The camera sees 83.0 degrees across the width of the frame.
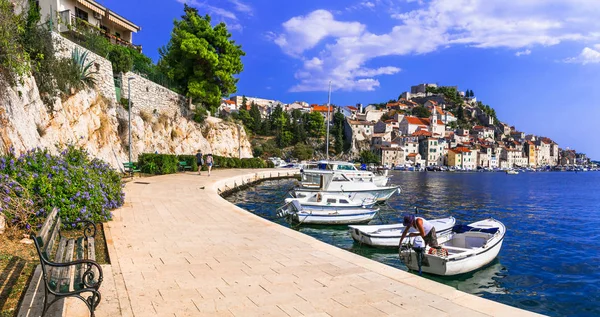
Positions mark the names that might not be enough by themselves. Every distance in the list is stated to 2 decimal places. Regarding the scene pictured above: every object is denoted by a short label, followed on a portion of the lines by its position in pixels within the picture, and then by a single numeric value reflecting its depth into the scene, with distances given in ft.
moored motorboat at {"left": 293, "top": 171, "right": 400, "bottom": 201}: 63.41
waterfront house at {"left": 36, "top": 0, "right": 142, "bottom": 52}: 84.89
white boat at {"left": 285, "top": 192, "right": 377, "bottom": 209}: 49.03
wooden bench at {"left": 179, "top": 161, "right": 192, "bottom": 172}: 87.87
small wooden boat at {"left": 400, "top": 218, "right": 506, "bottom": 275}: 27.89
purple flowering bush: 21.72
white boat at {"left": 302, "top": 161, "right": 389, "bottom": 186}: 81.02
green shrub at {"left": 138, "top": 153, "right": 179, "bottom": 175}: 73.77
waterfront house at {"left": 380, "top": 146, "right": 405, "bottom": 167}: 365.81
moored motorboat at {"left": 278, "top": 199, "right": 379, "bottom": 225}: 48.16
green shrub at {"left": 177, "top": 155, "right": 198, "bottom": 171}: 90.68
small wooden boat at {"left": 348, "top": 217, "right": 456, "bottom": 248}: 37.01
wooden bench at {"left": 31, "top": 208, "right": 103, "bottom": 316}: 10.88
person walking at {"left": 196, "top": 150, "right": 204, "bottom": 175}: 82.84
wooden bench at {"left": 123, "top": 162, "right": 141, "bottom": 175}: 70.88
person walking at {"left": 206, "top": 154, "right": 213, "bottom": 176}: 82.27
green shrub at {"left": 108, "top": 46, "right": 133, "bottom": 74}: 87.35
